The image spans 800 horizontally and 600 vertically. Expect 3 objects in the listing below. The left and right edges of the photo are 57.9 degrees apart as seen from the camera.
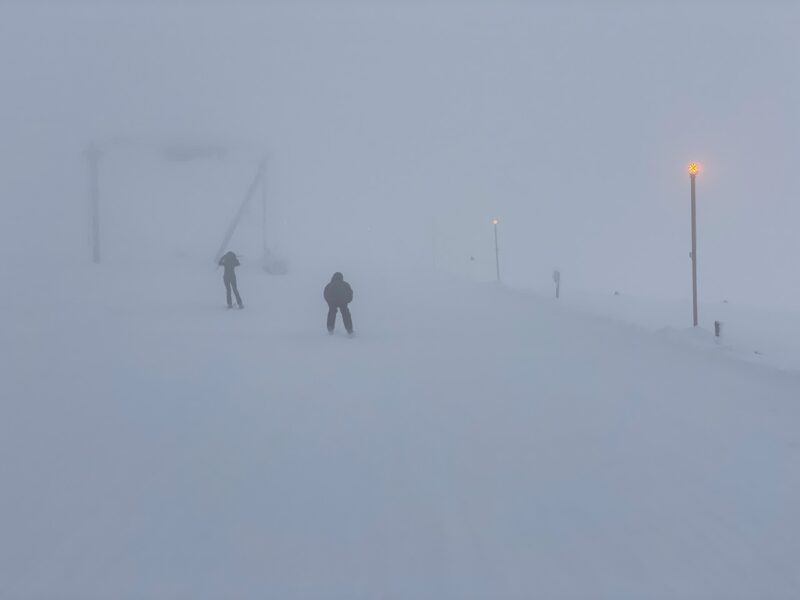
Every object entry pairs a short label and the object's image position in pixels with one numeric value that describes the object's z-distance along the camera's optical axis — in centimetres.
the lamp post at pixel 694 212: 2159
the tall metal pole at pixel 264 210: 3548
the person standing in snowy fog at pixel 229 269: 1824
